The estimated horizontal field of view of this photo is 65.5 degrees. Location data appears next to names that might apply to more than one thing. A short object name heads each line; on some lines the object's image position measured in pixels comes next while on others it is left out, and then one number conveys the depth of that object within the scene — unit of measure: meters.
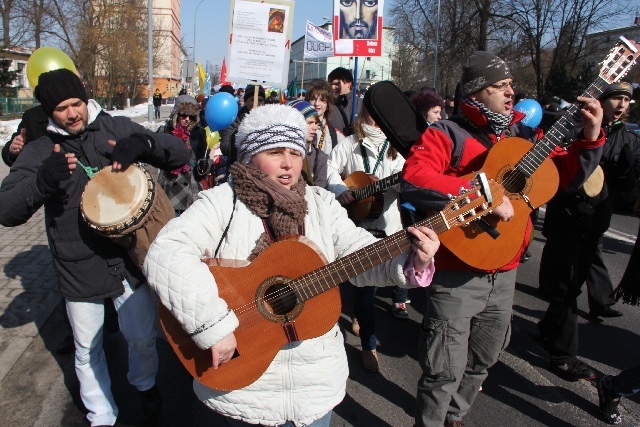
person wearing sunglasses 4.70
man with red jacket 2.62
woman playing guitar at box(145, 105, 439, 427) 1.91
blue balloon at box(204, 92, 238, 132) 5.43
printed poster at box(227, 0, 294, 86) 4.50
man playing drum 2.55
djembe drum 2.54
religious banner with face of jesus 6.36
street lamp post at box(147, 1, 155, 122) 17.83
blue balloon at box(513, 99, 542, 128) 6.69
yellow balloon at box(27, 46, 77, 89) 2.96
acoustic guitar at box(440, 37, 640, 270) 2.49
